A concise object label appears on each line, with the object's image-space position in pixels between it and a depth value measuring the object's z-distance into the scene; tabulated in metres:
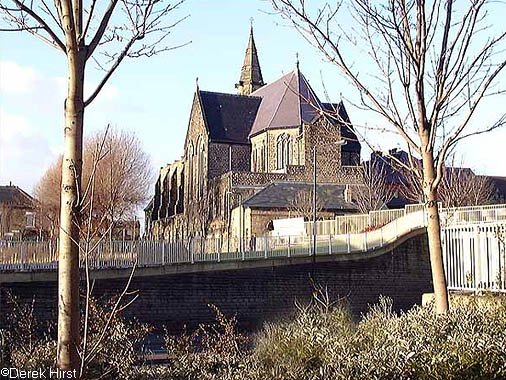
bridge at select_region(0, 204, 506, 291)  14.54
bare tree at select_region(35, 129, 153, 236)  50.43
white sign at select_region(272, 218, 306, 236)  39.53
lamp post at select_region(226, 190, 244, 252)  48.51
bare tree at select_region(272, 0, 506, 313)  8.49
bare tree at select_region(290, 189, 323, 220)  47.12
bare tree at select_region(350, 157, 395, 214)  50.53
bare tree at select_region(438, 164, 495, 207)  47.06
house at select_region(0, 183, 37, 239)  63.64
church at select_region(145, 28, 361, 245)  50.41
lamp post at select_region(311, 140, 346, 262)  29.44
